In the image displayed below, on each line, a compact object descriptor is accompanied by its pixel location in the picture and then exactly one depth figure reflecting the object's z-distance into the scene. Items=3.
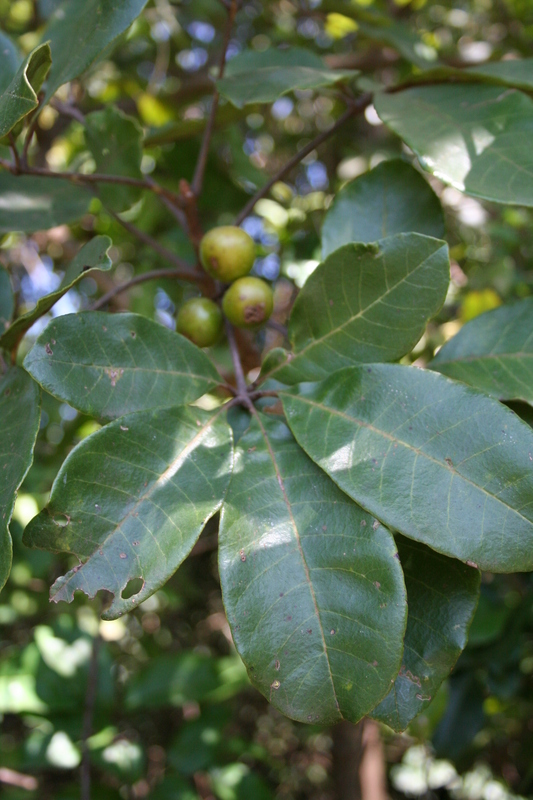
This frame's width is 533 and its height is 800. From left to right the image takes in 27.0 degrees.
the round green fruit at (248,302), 0.36
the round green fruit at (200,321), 0.37
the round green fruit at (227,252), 0.37
